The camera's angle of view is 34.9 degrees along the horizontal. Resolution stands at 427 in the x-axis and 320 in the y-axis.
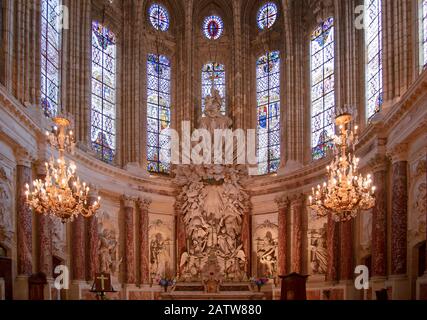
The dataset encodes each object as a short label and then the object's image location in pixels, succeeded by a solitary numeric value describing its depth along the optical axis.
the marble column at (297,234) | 22.98
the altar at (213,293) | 22.62
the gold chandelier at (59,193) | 13.59
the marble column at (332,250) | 20.86
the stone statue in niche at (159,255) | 24.47
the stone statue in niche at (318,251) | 22.08
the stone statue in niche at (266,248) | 24.23
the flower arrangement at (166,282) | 23.23
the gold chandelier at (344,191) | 13.25
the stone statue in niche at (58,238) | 19.39
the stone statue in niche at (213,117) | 25.69
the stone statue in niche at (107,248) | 22.09
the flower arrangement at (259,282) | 23.16
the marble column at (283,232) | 23.50
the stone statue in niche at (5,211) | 15.95
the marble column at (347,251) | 20.11
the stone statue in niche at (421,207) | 15.66
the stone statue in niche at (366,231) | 19.27
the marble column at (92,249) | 21.23
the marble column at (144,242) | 23.69
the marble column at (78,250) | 20.47
